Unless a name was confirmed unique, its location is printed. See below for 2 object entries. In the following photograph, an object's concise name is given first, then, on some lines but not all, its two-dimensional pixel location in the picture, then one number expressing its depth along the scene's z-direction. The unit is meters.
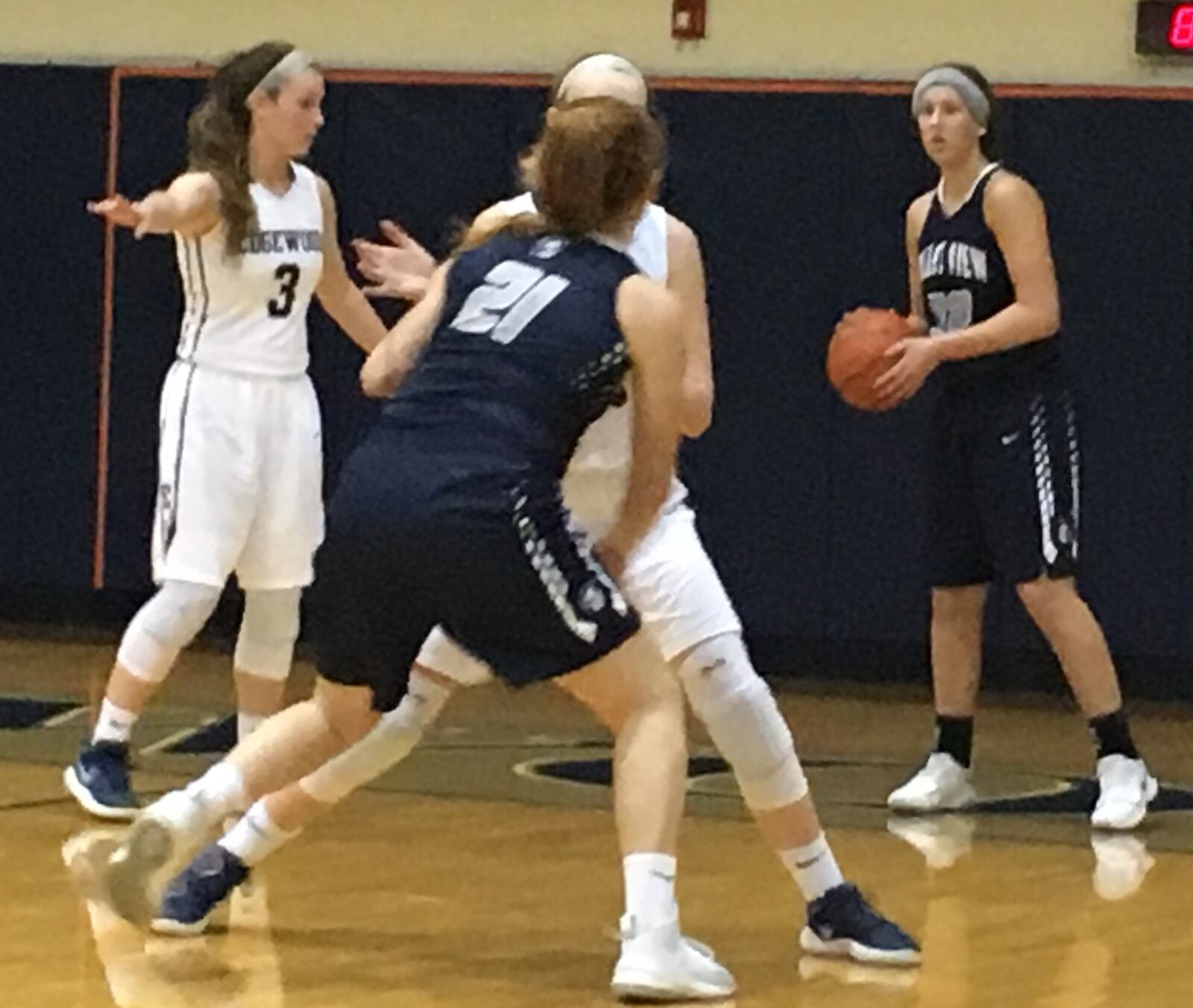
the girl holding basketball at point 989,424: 6.88
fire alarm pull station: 9.85
